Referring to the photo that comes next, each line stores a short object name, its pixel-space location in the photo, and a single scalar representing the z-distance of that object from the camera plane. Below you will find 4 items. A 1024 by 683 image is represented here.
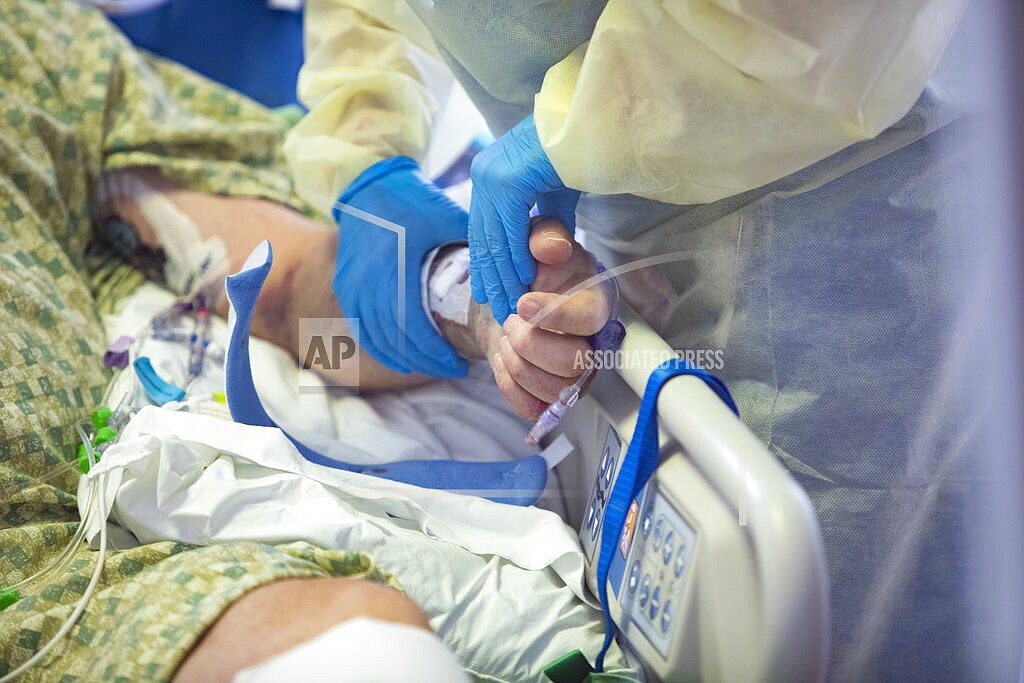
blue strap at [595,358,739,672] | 1.98
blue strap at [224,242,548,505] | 2.14
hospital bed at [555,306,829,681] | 1.89
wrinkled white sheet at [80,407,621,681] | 2.05
